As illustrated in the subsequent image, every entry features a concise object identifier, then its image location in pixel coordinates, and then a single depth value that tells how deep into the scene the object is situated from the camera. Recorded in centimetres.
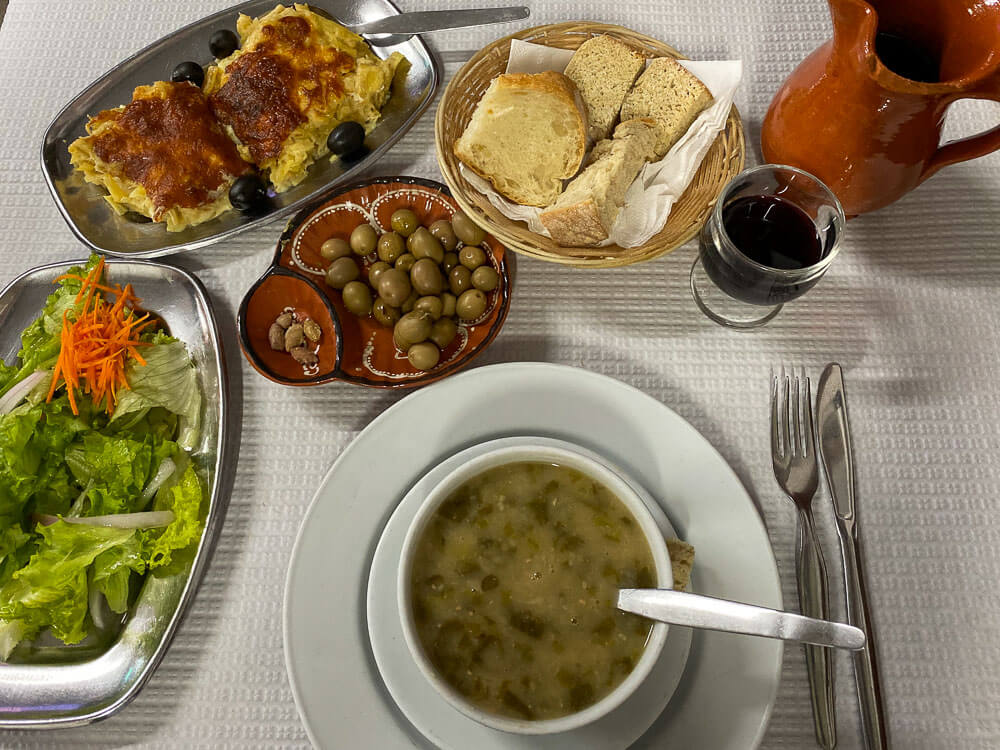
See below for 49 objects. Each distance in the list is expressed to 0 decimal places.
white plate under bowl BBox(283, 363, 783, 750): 45
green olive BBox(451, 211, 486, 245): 58
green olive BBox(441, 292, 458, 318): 57
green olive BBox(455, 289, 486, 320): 56
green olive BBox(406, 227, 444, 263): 58
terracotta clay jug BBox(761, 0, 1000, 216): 47
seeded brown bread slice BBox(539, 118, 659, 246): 54
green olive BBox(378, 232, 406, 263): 58
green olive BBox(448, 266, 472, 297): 57
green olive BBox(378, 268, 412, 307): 57
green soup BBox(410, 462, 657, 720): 44
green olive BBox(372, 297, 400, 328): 57
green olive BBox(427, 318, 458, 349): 56
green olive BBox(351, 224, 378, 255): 59
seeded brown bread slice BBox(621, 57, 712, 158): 58
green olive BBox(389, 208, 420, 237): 59
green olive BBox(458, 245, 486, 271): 57
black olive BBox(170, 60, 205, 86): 65
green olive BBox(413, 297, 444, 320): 57
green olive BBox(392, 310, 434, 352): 55
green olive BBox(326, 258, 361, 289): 58
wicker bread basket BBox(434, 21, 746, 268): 55
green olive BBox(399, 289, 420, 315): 58
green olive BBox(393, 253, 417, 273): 58
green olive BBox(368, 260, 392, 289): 58
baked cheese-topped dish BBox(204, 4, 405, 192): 63
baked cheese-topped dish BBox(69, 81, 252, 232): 61
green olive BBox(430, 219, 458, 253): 58
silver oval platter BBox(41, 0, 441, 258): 62
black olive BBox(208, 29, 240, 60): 65
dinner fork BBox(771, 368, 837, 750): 48
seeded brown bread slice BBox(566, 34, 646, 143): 59
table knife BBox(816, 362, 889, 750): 48
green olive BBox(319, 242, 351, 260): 59
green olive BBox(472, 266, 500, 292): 56
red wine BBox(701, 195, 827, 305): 53
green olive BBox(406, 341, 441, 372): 54
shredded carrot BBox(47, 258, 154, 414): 54
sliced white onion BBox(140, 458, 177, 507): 54
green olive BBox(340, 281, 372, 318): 58
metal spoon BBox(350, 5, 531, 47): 64
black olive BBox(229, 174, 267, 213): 61
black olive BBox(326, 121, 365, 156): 62
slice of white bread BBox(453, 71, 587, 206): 58
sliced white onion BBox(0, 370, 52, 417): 55
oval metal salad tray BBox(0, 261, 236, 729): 50
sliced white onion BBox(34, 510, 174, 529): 53
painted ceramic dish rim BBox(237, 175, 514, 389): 54
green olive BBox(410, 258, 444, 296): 57
